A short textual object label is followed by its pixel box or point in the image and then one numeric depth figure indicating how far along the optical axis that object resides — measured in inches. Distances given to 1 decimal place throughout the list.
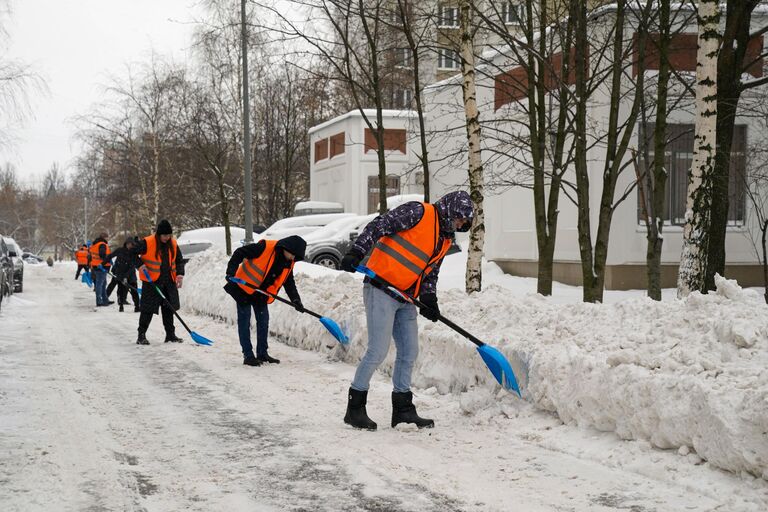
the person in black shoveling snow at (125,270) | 514.3
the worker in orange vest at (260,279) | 409.7
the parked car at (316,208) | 1353.3
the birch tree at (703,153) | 392.8
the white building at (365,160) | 1435.8
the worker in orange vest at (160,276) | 503.8
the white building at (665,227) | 721.6
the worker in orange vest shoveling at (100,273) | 826.8
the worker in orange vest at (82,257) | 1158.8
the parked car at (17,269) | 1056.2
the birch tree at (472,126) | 494.9
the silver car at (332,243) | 905.5
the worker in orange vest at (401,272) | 257.3
